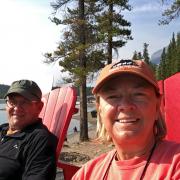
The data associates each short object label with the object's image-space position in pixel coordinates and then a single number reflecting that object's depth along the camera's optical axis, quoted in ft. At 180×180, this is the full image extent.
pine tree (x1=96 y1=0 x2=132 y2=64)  32.38
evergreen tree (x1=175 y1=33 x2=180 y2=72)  113.39
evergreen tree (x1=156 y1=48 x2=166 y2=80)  135.50
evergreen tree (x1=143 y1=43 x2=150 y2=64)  149.83
